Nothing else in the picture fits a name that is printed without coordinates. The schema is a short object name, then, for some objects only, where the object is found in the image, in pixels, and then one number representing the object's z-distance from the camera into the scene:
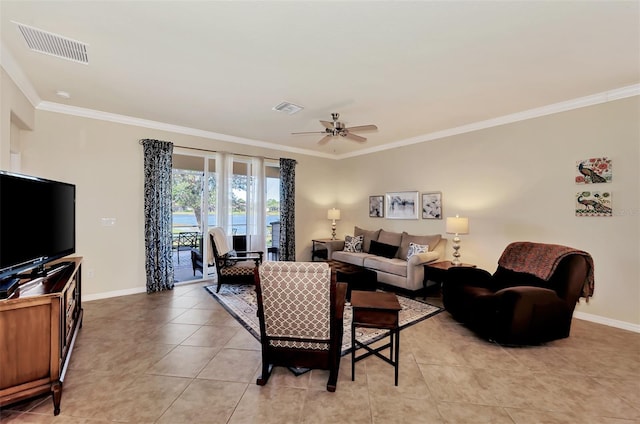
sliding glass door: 5.21
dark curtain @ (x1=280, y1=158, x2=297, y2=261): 6.08
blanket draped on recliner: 2.96
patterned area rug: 3.03
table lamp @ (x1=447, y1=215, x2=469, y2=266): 4.23
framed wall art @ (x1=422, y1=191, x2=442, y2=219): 5.08
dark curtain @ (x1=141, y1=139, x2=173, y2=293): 4.52
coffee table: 4.07
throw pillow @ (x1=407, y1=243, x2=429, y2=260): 4.70
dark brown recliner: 2.77
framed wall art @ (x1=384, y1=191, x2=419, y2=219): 5.49
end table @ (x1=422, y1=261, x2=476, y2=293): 4.06
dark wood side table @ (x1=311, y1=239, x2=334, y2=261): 6.39
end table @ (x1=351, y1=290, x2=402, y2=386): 2.15
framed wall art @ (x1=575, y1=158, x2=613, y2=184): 3.41
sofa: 4.40
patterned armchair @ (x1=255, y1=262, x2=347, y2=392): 2.03
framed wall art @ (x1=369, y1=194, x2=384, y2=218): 6.13
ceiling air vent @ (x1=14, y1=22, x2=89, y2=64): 2.29
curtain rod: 4.86
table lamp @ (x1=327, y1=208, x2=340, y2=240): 6.66
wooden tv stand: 1.72
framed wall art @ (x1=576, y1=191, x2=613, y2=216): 3.40
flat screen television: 1.94
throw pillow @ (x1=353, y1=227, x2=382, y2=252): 5.89
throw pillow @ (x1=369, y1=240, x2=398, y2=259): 5.28
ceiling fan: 3.64
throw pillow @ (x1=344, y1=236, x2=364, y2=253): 5.89
